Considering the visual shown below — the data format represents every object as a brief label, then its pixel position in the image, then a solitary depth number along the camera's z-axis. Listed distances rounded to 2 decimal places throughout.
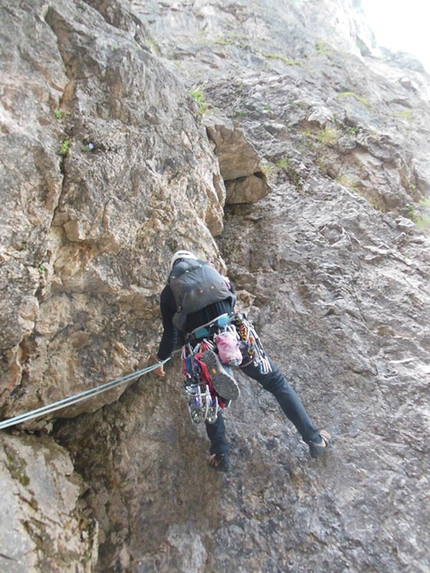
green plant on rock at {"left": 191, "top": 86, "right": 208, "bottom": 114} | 6.32
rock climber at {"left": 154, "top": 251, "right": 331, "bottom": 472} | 3.15
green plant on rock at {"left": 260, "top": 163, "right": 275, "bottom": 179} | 6.29
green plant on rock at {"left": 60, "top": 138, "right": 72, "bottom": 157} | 3.52
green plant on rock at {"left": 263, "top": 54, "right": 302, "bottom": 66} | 11.68
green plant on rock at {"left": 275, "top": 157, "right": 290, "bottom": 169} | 6.60
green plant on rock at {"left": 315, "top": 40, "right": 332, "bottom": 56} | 12.77
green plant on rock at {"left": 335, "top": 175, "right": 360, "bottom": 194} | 6.58
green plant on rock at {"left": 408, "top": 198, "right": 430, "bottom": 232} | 6.00
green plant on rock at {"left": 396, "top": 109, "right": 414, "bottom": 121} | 10.48
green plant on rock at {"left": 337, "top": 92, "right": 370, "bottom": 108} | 10.14
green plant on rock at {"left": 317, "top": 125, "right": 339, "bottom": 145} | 7.21
